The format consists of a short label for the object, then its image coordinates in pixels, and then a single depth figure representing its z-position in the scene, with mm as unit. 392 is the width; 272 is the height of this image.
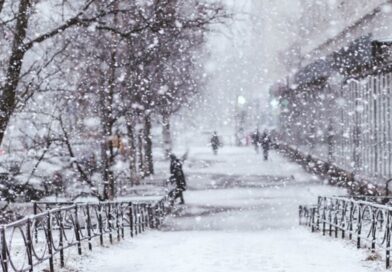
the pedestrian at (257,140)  50094
